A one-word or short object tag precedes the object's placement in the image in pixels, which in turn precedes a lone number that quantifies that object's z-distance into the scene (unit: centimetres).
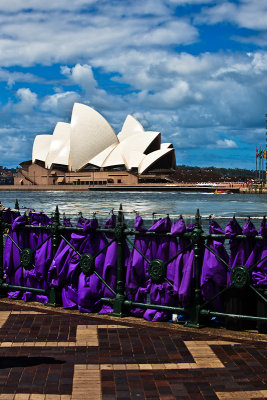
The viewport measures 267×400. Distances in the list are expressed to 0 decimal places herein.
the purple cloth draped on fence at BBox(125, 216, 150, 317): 634
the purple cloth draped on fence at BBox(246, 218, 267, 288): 568
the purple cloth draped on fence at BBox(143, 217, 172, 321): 614
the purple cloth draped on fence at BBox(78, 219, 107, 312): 652
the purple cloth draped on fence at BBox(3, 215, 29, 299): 734
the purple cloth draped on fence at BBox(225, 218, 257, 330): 570
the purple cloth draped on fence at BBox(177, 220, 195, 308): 586
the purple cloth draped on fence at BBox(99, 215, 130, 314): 648
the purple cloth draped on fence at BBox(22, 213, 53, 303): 701
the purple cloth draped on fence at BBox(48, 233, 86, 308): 670
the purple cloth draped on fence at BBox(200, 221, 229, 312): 587
